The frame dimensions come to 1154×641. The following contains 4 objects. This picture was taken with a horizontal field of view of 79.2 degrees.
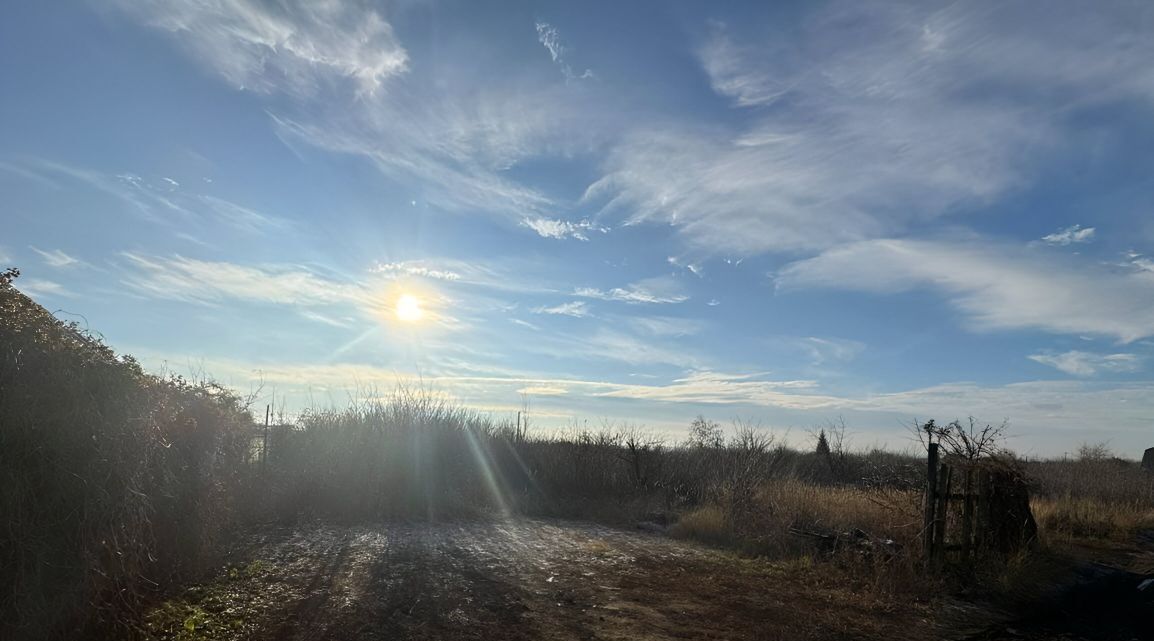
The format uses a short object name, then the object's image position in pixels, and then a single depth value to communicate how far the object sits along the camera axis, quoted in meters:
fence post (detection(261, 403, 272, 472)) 15.33
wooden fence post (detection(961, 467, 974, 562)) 11.25
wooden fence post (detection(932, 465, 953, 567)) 10.94
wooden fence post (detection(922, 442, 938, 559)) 10.95
